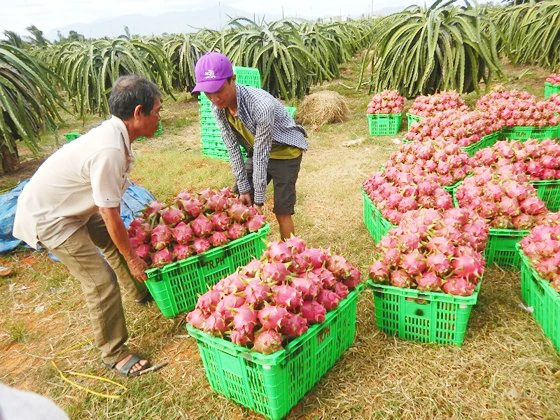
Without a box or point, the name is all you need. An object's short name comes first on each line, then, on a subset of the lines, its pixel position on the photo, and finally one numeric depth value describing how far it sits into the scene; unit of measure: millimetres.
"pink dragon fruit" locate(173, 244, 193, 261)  2461
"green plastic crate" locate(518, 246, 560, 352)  2002
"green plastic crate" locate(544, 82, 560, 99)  6170
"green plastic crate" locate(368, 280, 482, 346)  2057
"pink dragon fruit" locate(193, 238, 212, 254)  2519
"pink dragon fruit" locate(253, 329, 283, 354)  1647
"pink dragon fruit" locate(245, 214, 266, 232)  2736
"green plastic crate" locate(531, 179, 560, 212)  3232
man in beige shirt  1913
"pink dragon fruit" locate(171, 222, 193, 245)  2494
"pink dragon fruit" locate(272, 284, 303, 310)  1781
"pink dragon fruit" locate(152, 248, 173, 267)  2389
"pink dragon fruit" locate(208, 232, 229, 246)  2592
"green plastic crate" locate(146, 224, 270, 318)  2453
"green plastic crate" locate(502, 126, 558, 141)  4676
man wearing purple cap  2383
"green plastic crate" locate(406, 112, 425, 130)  5527
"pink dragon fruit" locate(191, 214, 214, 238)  2564
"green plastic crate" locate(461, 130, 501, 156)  4277
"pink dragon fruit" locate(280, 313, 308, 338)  1730
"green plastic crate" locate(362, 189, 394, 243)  2953
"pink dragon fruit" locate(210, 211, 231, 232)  2643
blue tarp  3676
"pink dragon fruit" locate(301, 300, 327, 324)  1830
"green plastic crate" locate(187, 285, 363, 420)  1698
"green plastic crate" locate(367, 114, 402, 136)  6184
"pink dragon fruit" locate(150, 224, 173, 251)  2434
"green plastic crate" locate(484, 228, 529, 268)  2672
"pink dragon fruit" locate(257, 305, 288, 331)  1701
